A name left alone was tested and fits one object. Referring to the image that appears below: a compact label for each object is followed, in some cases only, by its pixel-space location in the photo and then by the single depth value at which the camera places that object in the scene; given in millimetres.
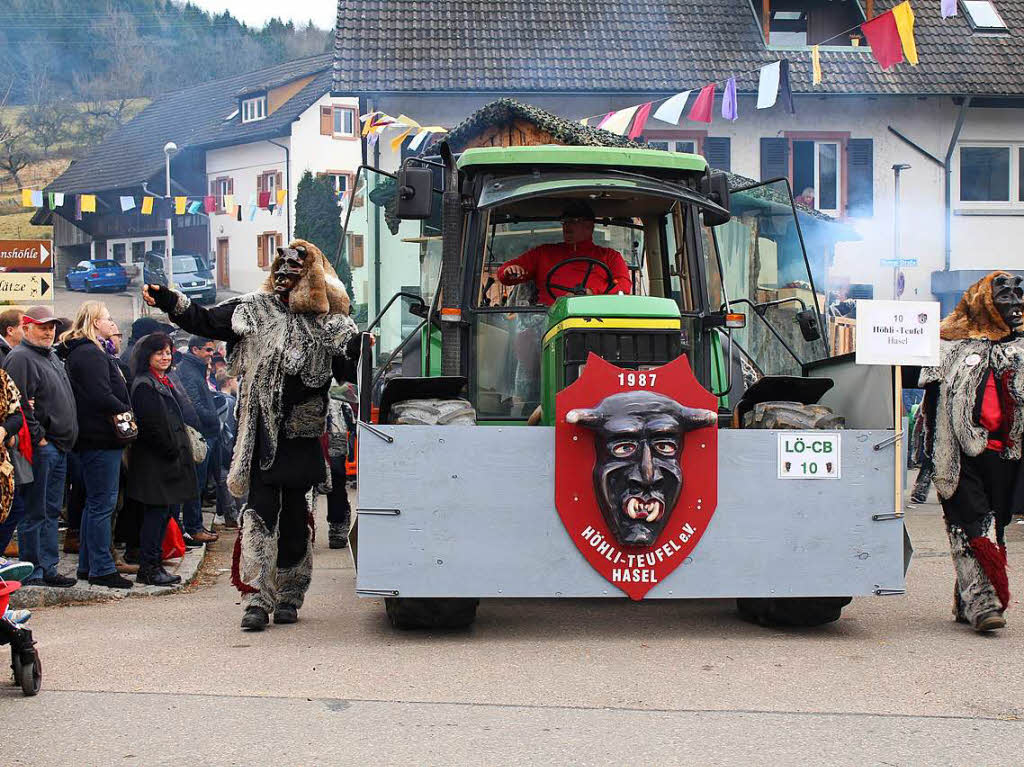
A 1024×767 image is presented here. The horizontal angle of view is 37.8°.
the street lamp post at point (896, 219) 29861
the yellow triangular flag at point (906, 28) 18406
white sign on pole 7914
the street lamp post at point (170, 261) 45319
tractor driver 8516
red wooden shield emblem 7254
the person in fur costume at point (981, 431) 7965
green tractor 7305
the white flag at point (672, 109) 20969
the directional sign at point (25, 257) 14055
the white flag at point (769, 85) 21469
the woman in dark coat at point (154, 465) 9719
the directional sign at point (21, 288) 13695
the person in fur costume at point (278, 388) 7957
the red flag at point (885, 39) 18875
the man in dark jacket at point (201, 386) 12867
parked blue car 55562
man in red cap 8938
